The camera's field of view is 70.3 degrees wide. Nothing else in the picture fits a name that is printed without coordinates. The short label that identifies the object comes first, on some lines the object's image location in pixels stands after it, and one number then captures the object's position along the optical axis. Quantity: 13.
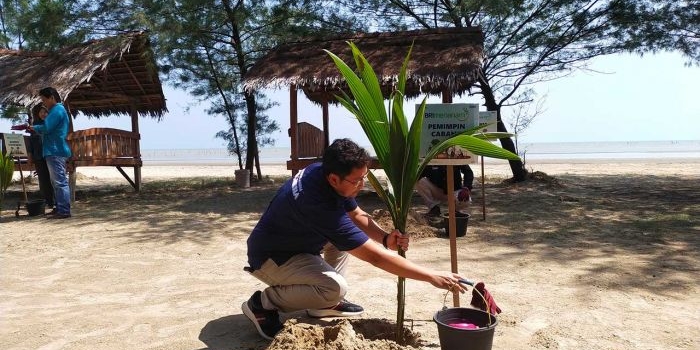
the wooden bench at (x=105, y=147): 8.79
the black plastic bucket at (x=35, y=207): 6.99
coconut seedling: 2.01
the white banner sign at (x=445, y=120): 3.37
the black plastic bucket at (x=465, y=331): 1.94
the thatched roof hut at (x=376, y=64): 7.47
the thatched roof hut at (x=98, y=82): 8.48
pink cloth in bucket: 2.13
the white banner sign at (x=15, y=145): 7.87
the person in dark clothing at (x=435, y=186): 6.17
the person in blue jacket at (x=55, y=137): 6.36
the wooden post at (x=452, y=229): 2.67
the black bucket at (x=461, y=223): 5.12
